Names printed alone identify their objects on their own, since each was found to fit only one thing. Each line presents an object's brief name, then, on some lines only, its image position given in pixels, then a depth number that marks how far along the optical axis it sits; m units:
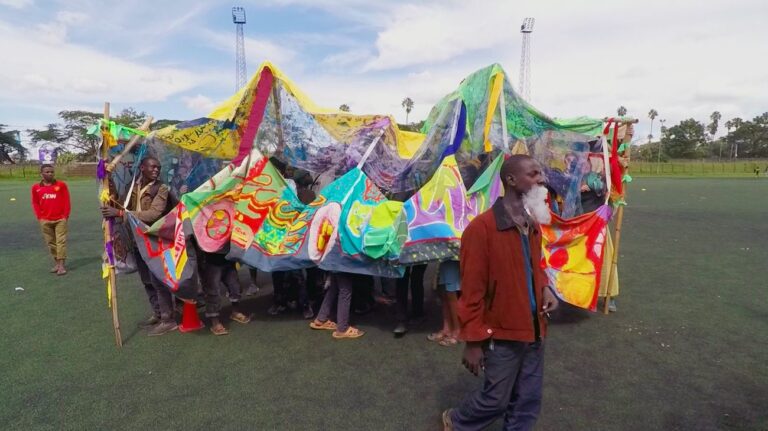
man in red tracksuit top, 7.36
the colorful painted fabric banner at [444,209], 4.18
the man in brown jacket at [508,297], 2.46
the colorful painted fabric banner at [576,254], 4.86
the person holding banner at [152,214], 4.65
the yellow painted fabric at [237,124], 4.90
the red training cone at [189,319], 4.98
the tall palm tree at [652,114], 76.28
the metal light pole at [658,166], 47.46
